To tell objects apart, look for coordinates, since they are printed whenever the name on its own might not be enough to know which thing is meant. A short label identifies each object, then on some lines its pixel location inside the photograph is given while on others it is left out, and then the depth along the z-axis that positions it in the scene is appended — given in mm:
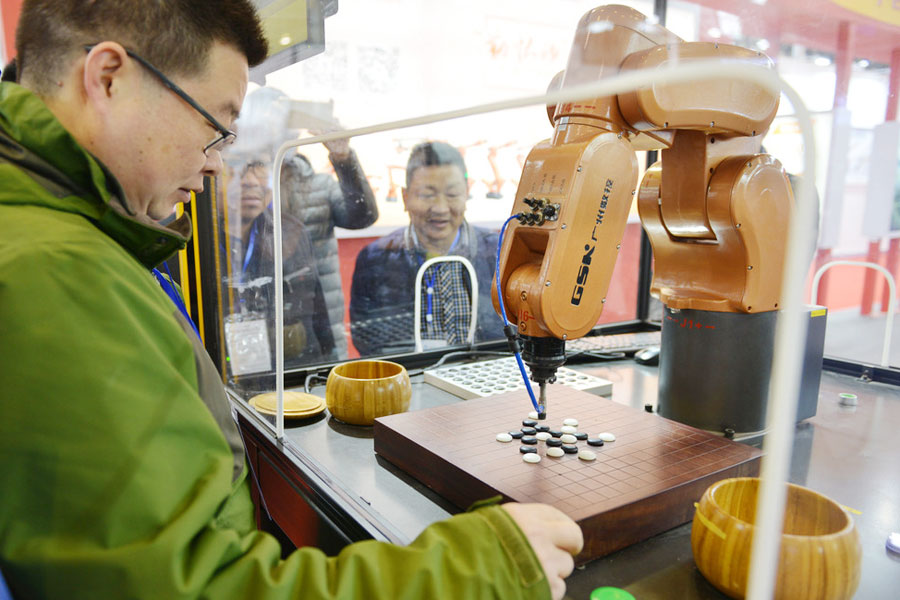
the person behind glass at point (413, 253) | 3236
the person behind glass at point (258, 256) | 1777
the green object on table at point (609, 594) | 732
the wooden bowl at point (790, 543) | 702
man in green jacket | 549
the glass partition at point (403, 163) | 2799
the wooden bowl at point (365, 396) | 1371
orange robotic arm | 1028
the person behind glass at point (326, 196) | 2209
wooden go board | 898
